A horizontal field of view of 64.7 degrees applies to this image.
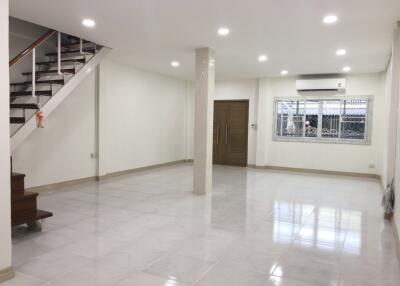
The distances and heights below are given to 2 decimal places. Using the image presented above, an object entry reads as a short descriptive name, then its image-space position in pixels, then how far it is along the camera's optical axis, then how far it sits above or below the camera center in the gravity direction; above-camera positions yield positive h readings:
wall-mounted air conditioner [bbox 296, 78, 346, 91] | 8.25 +1.20
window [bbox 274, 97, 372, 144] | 8.42 +0.30
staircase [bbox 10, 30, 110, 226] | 3.65 +0.64
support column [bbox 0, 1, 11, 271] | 2.54 -0.22
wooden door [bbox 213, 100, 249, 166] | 9.90 -0.13
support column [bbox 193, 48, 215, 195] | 5.79 +0.20
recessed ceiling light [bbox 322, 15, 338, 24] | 4.14 +1.48
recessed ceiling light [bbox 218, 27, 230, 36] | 4.75 +1.49
